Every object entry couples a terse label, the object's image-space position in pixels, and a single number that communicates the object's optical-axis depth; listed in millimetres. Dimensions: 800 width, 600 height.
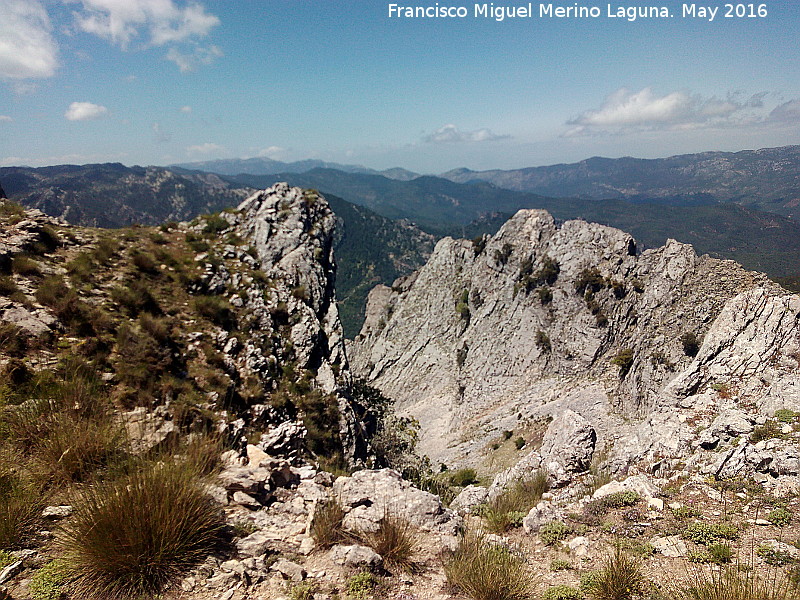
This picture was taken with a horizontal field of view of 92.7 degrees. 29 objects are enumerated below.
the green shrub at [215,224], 27256
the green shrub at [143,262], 17016
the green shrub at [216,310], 16703
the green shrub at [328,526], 5941
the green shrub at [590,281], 39406
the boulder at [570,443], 12336
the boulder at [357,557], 5289
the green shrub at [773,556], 5469
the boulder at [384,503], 6805
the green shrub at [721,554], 5570
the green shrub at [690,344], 26281
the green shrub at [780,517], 6504
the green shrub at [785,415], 10219
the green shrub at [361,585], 4816
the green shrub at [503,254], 50316
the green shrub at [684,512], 7067
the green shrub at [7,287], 10719
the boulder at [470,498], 10062
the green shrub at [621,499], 7902
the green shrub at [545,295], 43656
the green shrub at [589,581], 5028
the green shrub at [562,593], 4895
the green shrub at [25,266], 12180
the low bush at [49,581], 3699
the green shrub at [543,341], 41156
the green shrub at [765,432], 9680
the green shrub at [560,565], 5863
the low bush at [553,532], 6793
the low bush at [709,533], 6164
